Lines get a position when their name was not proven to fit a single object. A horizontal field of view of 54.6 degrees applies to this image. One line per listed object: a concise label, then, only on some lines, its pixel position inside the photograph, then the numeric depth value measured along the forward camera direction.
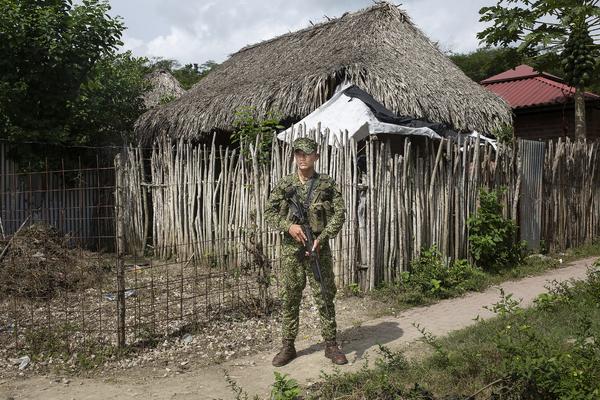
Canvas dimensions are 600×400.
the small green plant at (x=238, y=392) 3.50
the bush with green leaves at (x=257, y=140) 7.03
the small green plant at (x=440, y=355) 3.88
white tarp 6.75
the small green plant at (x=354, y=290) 6.16
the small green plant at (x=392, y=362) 3.84
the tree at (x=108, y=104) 9.99
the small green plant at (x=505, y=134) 8.18
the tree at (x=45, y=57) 8.23
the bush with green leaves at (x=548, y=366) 3.14
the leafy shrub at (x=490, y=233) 7.14
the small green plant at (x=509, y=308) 3.99
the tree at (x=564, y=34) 10.99
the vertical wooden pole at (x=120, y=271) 4.59
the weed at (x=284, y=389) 3.24
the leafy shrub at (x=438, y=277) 6.27
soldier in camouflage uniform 4.25
